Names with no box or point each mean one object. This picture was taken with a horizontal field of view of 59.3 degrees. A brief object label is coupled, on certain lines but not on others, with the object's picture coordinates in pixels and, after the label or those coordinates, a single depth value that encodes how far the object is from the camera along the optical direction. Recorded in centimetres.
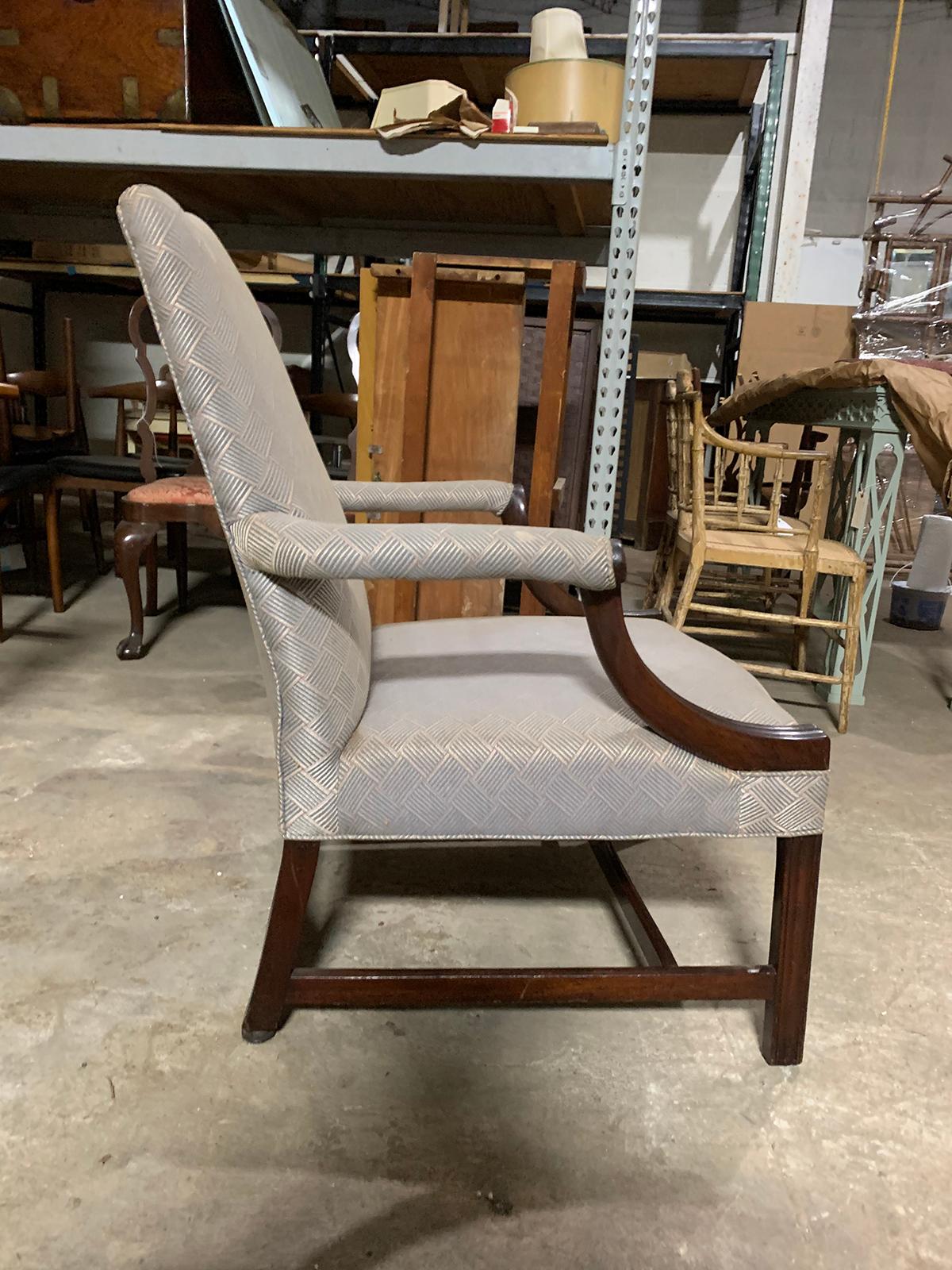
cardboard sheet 427
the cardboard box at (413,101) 183
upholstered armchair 80
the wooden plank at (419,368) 193
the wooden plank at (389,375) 202
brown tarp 202
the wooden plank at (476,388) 200
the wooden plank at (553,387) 196
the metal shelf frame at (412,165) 180
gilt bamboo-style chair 214
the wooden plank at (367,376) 201
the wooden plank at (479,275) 192
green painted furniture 221
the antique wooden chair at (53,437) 259
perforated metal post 174
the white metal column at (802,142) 439
